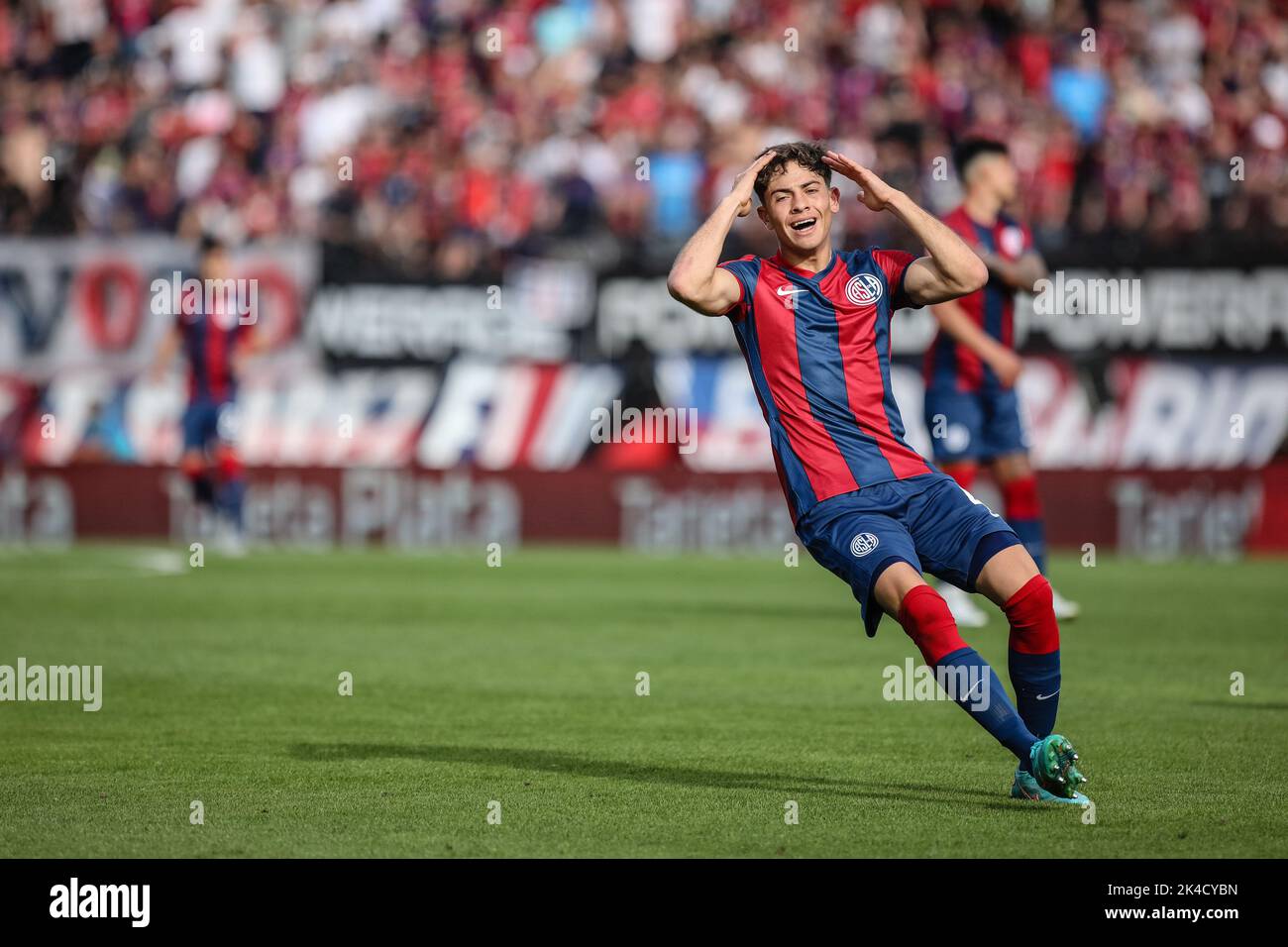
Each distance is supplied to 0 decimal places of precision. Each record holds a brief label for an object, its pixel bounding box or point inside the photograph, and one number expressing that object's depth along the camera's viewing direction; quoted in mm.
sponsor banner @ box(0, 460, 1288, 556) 20375
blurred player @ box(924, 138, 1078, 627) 11859
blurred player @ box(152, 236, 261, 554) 19312
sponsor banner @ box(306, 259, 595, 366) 21344
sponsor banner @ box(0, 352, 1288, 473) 20406
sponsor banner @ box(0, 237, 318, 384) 22016
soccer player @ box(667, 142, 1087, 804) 6430
